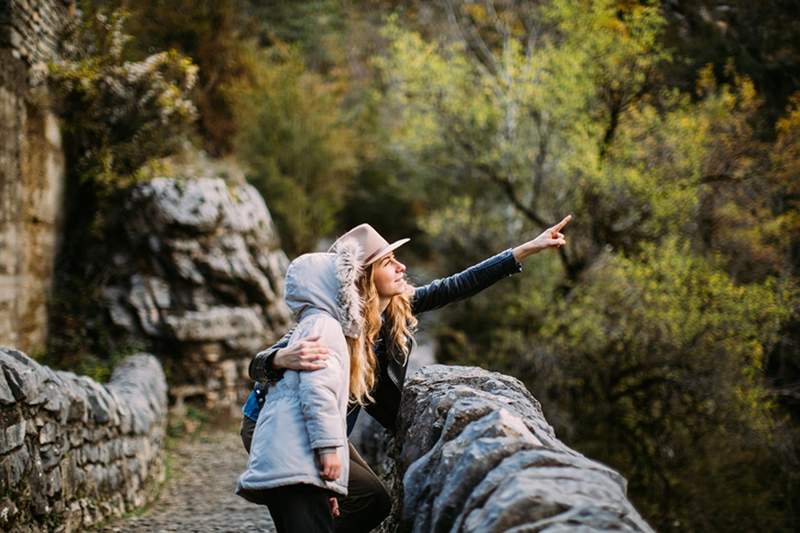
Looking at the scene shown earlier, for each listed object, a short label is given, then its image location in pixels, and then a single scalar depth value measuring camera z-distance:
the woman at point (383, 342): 3.14
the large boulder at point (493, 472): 2.29
